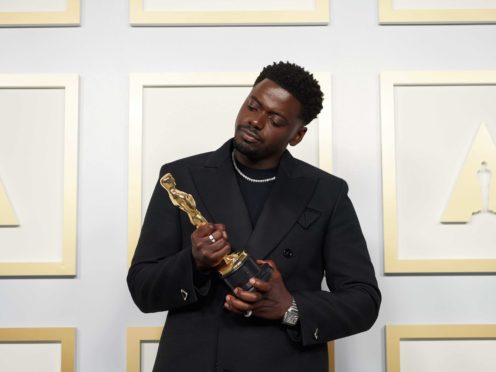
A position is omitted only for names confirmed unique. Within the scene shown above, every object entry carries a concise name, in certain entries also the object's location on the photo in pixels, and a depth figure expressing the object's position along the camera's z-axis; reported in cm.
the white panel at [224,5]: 204
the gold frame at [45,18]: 202
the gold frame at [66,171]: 196
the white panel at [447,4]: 205
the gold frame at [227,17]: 202
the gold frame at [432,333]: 196
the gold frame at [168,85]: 198
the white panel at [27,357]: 197
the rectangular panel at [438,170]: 200
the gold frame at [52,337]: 195
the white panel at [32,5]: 204
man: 130
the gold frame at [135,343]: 195
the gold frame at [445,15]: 204
